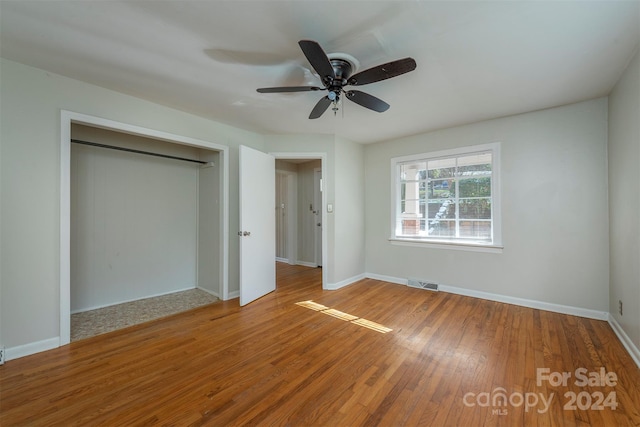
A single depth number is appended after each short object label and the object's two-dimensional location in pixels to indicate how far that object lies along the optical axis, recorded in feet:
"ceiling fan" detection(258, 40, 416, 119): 5.15
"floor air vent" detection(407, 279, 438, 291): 12.64
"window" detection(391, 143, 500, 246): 11.37
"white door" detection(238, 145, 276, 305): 10.80
